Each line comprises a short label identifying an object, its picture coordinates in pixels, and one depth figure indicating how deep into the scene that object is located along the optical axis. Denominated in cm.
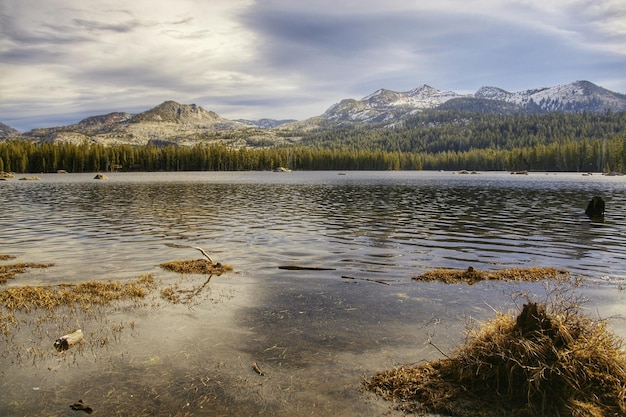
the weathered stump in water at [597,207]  4509
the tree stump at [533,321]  913
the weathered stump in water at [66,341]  1141
